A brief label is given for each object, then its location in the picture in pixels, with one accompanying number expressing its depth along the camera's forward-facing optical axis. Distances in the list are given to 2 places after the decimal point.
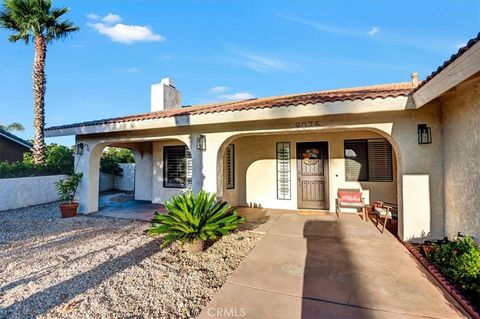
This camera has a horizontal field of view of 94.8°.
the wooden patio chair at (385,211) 5.68
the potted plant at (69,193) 7.81
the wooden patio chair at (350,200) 6.81
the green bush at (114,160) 15.57
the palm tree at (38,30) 11.16
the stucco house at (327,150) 3.93
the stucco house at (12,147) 16.27
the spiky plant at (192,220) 4.54
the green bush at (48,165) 10.48
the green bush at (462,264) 3.03
